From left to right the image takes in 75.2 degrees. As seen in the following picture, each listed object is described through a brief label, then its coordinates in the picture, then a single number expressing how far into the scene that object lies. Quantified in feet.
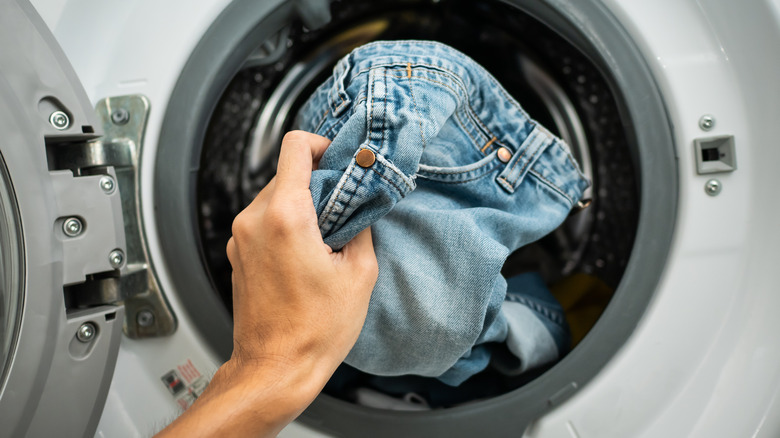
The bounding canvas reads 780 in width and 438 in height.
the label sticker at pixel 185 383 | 2.05
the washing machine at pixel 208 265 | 1.65
